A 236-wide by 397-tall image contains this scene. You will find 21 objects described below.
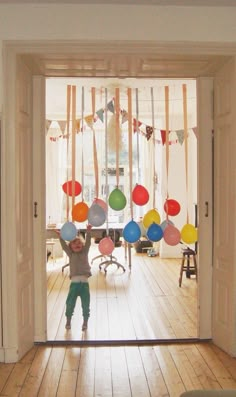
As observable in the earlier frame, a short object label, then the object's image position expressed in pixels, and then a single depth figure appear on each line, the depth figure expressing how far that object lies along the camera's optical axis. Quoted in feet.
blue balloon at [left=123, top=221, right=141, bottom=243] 15.81
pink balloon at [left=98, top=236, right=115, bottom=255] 17.08
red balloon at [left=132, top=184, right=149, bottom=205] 16.34
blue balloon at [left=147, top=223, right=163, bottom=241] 15.61
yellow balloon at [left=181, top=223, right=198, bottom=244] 15.65
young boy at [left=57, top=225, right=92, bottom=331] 15.14
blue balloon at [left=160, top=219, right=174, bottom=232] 16.03
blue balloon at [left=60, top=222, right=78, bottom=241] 14.84
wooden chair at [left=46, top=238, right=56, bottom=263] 29.14
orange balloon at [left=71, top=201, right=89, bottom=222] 15.80
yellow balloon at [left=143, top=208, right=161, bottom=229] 16.35
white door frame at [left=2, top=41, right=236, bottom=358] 13.46
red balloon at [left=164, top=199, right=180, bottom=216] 16.42
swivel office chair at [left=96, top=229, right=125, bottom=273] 26.37
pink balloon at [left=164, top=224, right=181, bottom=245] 15.35
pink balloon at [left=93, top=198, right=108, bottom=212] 16.06
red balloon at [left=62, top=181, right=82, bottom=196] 18.26
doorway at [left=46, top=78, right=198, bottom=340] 21.79
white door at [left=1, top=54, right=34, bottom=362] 11.61
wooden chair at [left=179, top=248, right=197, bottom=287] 22.24
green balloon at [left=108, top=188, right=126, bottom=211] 16.52
